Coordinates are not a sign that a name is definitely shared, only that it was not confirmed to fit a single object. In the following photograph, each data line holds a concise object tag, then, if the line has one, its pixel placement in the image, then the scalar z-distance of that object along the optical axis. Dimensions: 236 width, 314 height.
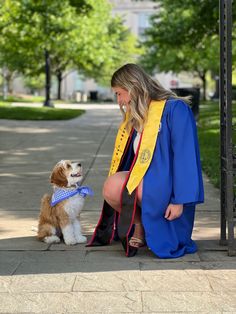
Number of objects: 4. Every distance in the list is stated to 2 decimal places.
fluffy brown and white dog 5.64
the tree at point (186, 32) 23.97
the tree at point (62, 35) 24.08
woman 5.25
